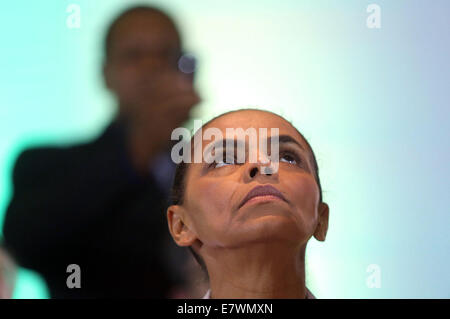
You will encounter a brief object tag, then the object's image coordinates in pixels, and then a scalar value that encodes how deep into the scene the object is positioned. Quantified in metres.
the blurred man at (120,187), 4.85
